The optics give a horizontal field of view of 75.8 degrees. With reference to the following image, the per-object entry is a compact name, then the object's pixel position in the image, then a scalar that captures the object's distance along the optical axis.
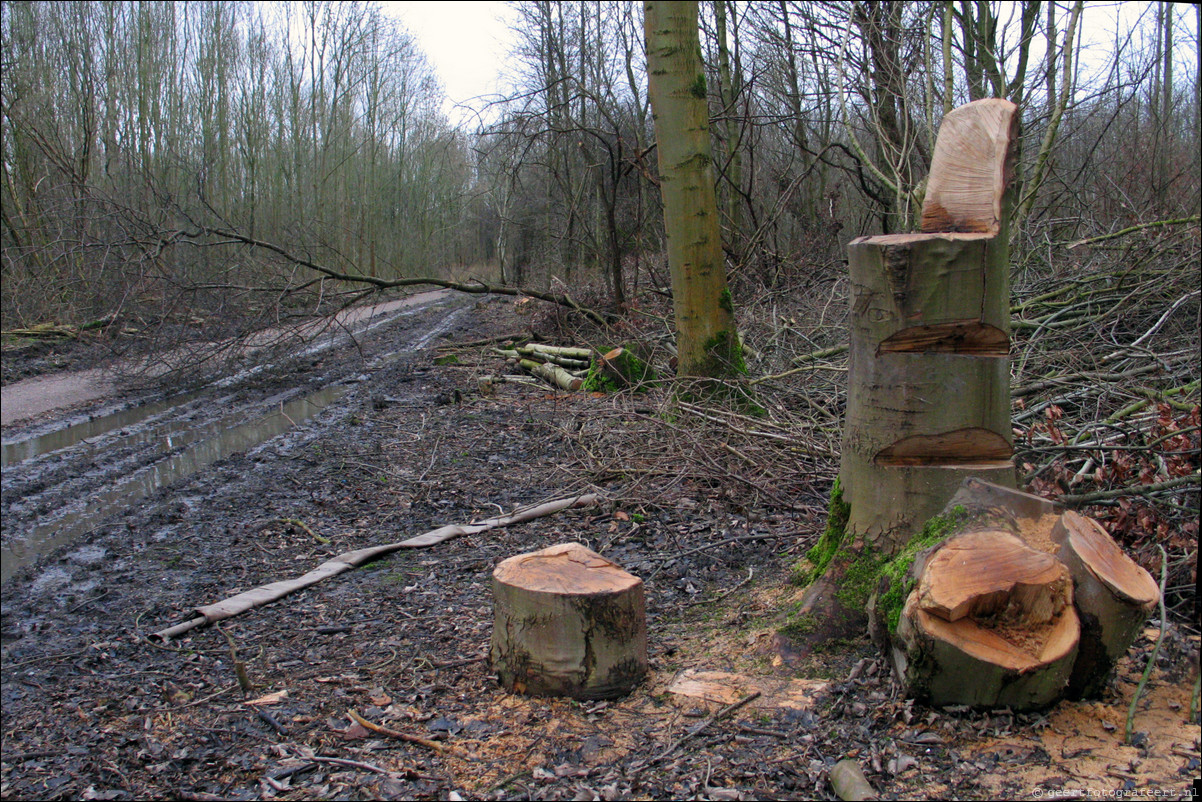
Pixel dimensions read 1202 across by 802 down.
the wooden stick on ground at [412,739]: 2.43
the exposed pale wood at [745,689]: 2.51
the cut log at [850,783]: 1.96
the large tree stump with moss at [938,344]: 2.50
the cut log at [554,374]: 9.55
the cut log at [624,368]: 8.47
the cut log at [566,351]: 10.73
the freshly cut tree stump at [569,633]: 2.67
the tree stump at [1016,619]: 2.14
